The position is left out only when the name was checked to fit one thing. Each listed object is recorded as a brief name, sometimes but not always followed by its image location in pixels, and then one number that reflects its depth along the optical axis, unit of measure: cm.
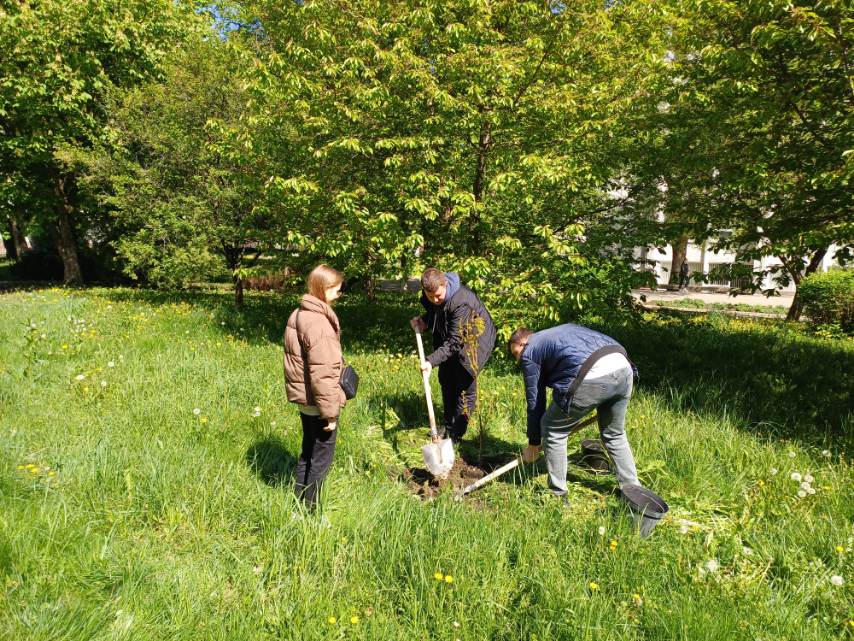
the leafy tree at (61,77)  1312
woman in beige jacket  309
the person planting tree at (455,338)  430
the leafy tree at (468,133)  659
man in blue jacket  329
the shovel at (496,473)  367
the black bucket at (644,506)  311
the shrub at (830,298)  1186
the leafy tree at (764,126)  492
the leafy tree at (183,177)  1098
